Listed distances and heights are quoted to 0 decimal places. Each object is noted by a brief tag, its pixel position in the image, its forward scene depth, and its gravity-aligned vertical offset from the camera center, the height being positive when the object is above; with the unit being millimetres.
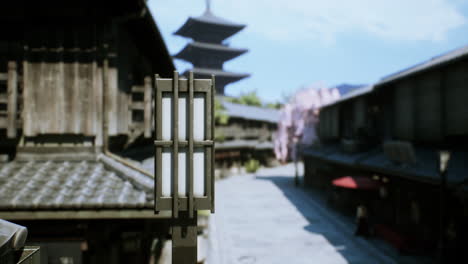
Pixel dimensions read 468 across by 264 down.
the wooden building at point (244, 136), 36750 -650
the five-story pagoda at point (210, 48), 55625 +14325
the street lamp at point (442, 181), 9742 -1575
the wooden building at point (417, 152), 11312 -1010
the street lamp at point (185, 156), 3309 -257
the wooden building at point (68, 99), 7434 +796
